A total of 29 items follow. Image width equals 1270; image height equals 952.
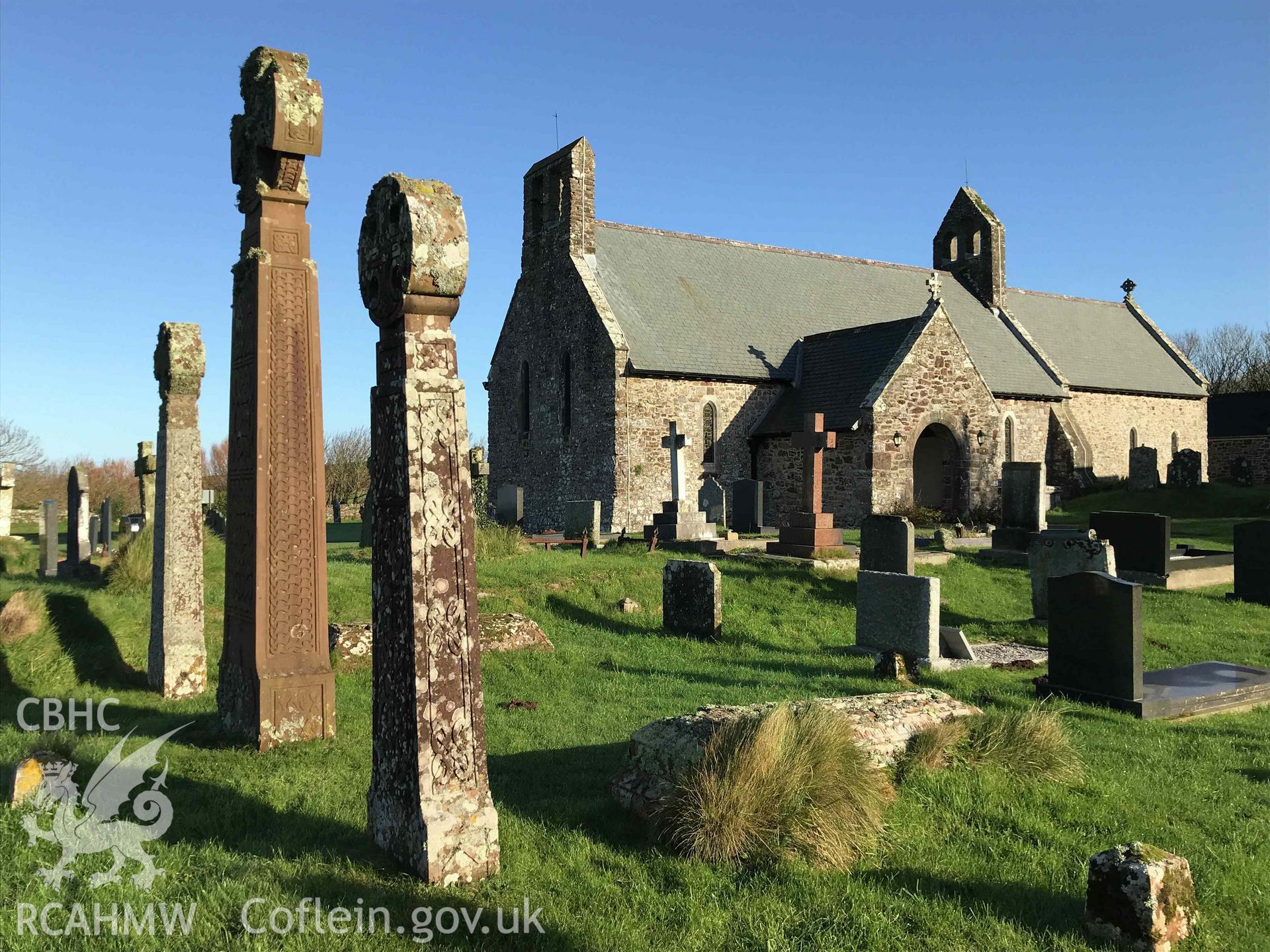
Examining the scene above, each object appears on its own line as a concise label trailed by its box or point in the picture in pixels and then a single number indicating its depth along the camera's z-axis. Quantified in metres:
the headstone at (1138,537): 15.02
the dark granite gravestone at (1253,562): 13.85
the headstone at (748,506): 21.16
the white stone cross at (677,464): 19.75
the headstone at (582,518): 18.62
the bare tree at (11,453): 45.28
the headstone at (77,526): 15.44
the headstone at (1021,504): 16.98
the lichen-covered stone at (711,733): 4.84
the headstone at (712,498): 21.62
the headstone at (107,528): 19.28
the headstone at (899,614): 9.66
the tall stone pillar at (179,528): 7.42
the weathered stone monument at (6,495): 19.06
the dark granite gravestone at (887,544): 12.11
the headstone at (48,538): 15.42
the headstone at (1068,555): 11.66
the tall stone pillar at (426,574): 3.84
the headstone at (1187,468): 29.52
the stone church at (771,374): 23.47
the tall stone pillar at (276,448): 5.95
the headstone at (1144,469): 28.83
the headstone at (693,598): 10.88
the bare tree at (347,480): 42.47
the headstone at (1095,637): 7.99
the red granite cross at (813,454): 16.14
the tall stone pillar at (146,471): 15.88
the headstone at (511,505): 23.59
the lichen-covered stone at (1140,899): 3.74
